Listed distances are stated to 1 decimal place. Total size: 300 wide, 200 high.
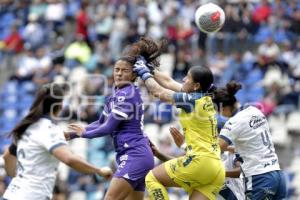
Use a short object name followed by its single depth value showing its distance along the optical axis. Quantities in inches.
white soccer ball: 826.2
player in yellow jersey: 723.4
